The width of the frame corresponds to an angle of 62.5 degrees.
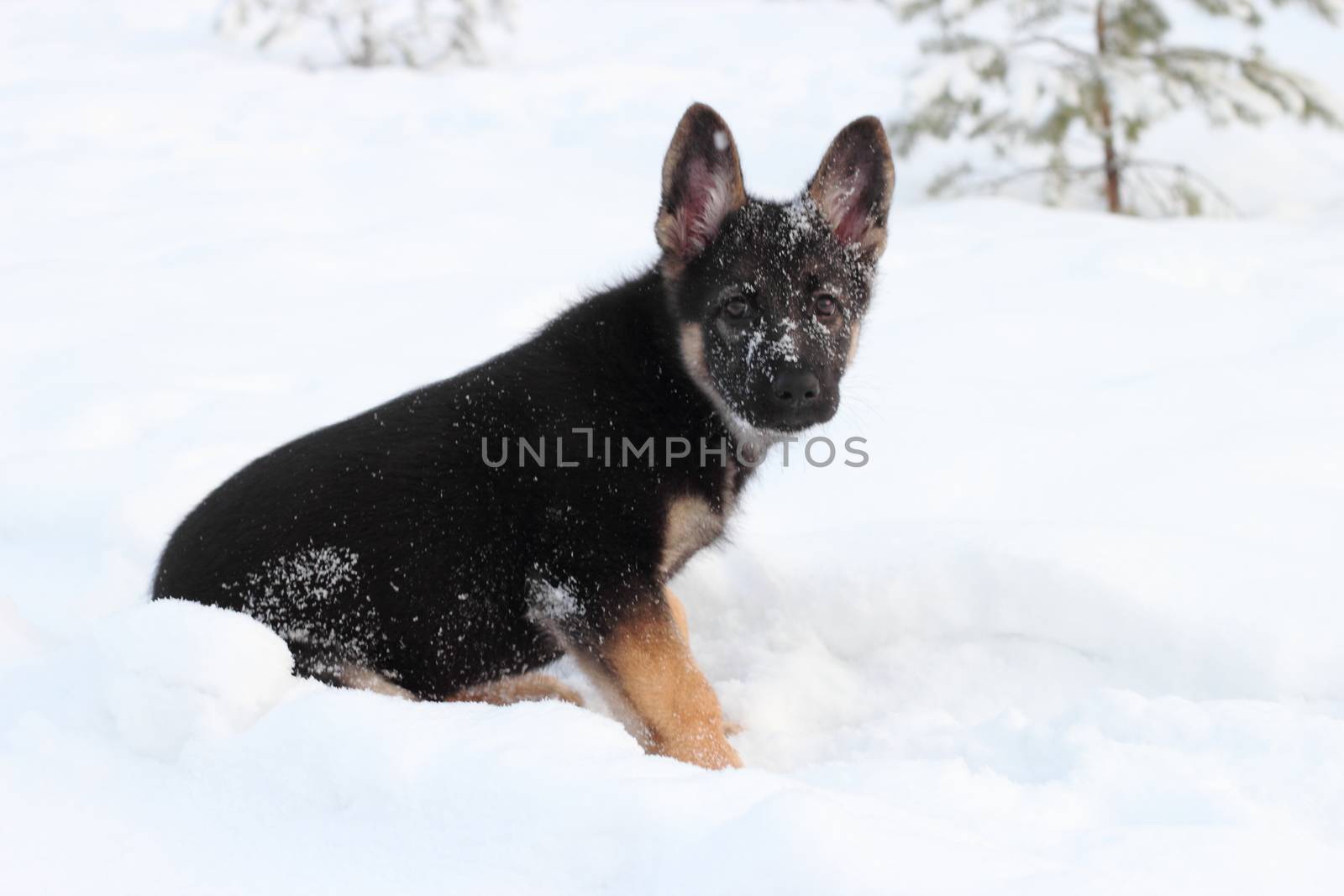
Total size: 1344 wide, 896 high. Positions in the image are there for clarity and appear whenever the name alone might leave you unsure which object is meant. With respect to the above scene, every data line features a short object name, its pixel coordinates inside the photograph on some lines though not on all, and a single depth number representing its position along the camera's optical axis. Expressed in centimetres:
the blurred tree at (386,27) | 1298
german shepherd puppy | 290
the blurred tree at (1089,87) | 827
